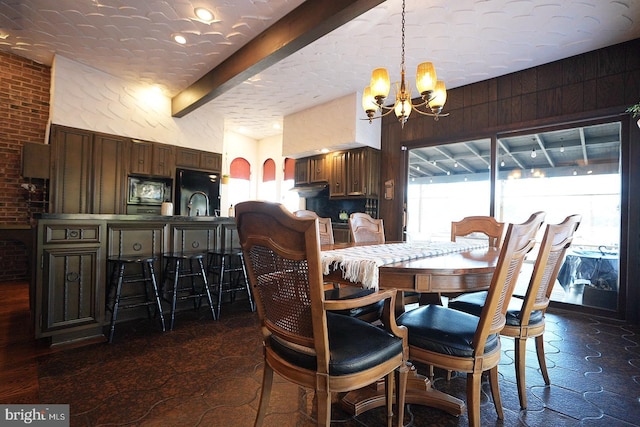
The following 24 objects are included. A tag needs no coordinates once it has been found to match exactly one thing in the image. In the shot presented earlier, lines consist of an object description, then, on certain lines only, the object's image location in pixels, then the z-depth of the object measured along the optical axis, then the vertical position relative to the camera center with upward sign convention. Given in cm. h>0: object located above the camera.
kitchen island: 228 -43
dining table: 138 -27
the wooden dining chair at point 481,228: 274 -10
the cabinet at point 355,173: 514 +72
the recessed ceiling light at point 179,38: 354 +203
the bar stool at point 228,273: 318 -66
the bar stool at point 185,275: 287 -65
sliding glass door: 356 +39
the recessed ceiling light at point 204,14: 305 +201
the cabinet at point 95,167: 429 +68
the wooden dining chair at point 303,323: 106 -43
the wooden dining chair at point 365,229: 286 -13
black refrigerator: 555 +36
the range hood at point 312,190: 570 +46
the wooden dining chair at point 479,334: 131 -54
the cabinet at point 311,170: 575 +86
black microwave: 499 +35
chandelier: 226 +97
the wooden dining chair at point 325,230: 281 -15
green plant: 316 +111
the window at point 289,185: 722 +69
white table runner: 138 -22
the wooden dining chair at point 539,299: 158 -46
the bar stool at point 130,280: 252 -63
